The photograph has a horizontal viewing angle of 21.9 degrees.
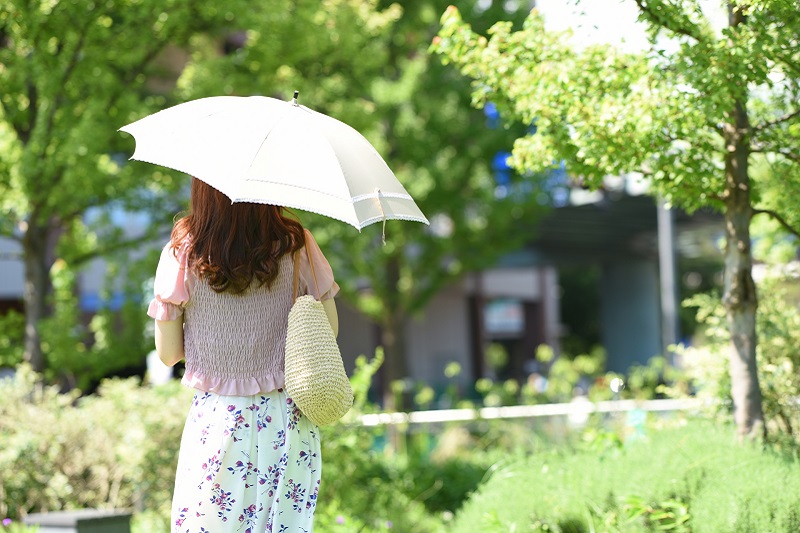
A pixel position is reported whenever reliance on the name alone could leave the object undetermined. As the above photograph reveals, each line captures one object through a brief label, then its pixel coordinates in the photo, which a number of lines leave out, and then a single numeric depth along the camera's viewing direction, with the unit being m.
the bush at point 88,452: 12.37
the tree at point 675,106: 9.22
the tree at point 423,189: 30.79
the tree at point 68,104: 15.48
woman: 6.64
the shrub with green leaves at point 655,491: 8.58
